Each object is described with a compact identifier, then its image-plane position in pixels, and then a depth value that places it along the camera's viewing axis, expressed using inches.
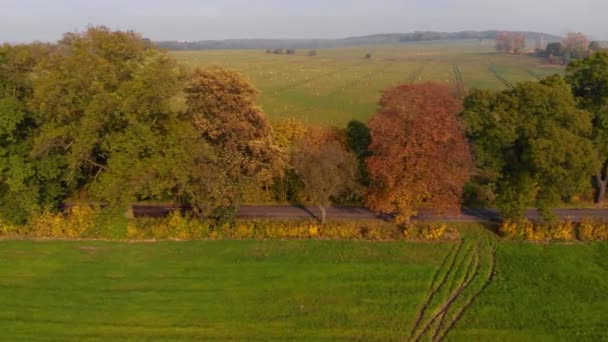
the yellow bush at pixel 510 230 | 1279.5
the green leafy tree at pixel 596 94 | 1373.0
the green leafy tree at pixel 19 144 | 1279.5
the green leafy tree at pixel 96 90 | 1186.0
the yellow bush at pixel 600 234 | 1263.4
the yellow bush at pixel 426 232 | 1284.4
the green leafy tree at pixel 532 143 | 1220.5
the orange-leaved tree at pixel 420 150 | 1229.7
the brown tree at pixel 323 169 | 1333.7
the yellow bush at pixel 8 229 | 1326.3
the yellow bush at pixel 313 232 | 1305.4
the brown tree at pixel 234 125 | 1269.7
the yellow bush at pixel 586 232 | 1264.8
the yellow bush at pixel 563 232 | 1261.1
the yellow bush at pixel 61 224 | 1312.7
